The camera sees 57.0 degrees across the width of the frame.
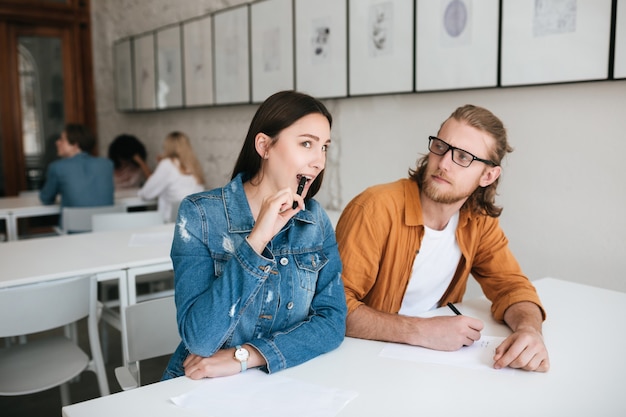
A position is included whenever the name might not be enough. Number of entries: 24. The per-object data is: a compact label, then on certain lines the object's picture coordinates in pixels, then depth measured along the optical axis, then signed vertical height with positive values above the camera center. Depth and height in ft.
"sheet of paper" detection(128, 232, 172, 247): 8.96 -1.70
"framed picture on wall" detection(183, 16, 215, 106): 15.29 +1.91
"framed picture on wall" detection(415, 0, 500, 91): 8.65 +1.35
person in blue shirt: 13.73 -1.04
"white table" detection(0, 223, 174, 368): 7.18 -1.71
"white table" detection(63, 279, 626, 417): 3.48 -1.68
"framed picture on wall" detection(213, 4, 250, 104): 13.98 +1.87
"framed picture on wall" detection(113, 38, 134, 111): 19.16 +1.96
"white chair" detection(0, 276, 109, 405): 5.79 -2.37
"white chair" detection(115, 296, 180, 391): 5.16 -1.84
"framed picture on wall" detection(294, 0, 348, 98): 11.23 +1.68
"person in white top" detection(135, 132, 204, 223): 15.03 -1.16
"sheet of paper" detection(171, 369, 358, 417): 3.40 -1.64
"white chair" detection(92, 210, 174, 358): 10.57 -1.69
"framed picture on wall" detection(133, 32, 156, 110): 17.89 +1.89
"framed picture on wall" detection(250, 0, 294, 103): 12.63 +1.90
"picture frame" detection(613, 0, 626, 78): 7.10 +1.08
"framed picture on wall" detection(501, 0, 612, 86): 7.39 +1.19
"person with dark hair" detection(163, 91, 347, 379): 3.90 -0.94
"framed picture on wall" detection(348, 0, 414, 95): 9.89 +1.50
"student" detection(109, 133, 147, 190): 18.13 -0.88
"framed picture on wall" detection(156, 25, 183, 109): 16.56 +1.86
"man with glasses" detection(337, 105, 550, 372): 5.33 -1.08
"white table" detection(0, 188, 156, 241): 13.00 -1.78
